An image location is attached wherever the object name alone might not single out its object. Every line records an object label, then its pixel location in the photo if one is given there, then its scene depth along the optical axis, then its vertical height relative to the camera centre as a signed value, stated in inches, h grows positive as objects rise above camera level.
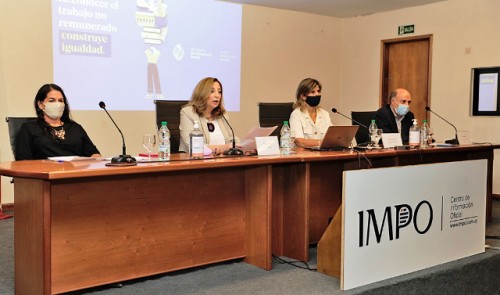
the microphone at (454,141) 159.7 -4.5
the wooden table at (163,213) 86.5 -17.0
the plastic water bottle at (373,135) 139.3 -2.5
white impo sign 94.2 -18.1
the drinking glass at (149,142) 102.0 -3.5
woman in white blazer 128.8 +2.5
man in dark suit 160.2 +3.5
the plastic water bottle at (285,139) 119.5 -3.2
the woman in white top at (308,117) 148.9 +2.2
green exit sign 234.5 +42.6
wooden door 232.8 +25.6
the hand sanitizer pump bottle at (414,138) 141.6 -3.2
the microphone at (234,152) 111.3 -5.8
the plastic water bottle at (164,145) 102.4 -4.1
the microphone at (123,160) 90.5 -6.2
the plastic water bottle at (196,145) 104.7 -4.2
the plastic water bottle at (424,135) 150.6 -2.7
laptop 124.0 -3.0
